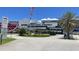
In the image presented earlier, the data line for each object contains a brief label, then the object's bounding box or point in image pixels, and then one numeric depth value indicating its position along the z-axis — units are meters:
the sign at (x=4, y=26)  5.96
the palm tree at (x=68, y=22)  10.02
